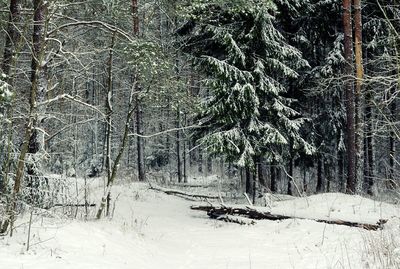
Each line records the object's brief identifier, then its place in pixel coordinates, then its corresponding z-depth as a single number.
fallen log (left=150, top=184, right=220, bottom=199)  17.32
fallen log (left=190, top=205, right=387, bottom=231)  8.58
